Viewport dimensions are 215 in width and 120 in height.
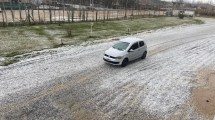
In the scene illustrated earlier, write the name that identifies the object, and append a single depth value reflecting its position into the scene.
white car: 19.22
